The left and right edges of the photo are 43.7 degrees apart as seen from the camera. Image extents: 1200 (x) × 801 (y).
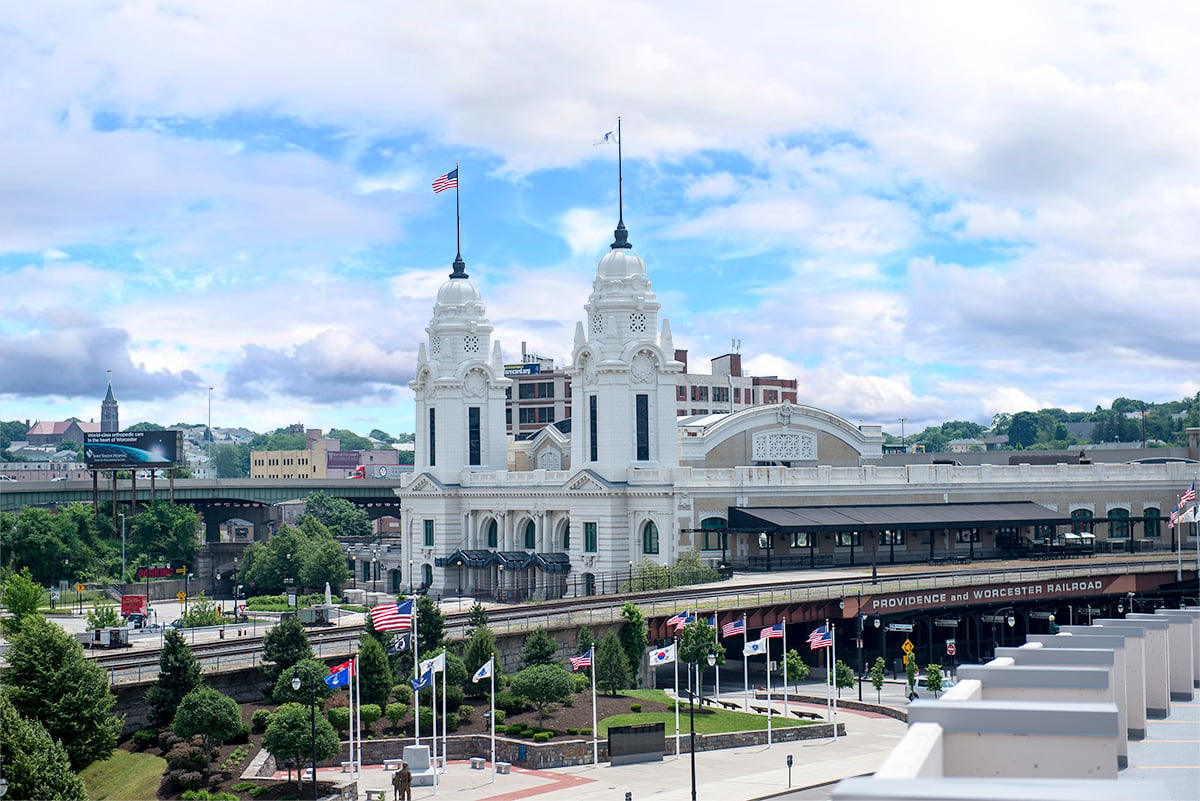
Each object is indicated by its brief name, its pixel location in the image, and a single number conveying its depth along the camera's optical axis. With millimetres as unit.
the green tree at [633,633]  70688
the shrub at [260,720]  54906
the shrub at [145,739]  53219
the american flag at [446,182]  106250
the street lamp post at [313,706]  46938
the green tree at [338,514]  171625
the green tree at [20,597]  82312
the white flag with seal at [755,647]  63531
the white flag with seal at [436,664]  53188
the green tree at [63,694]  49250
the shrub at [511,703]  60969
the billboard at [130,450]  149250
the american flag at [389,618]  57781
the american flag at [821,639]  67750
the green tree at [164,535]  145750
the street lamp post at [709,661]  62969
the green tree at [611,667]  66125
